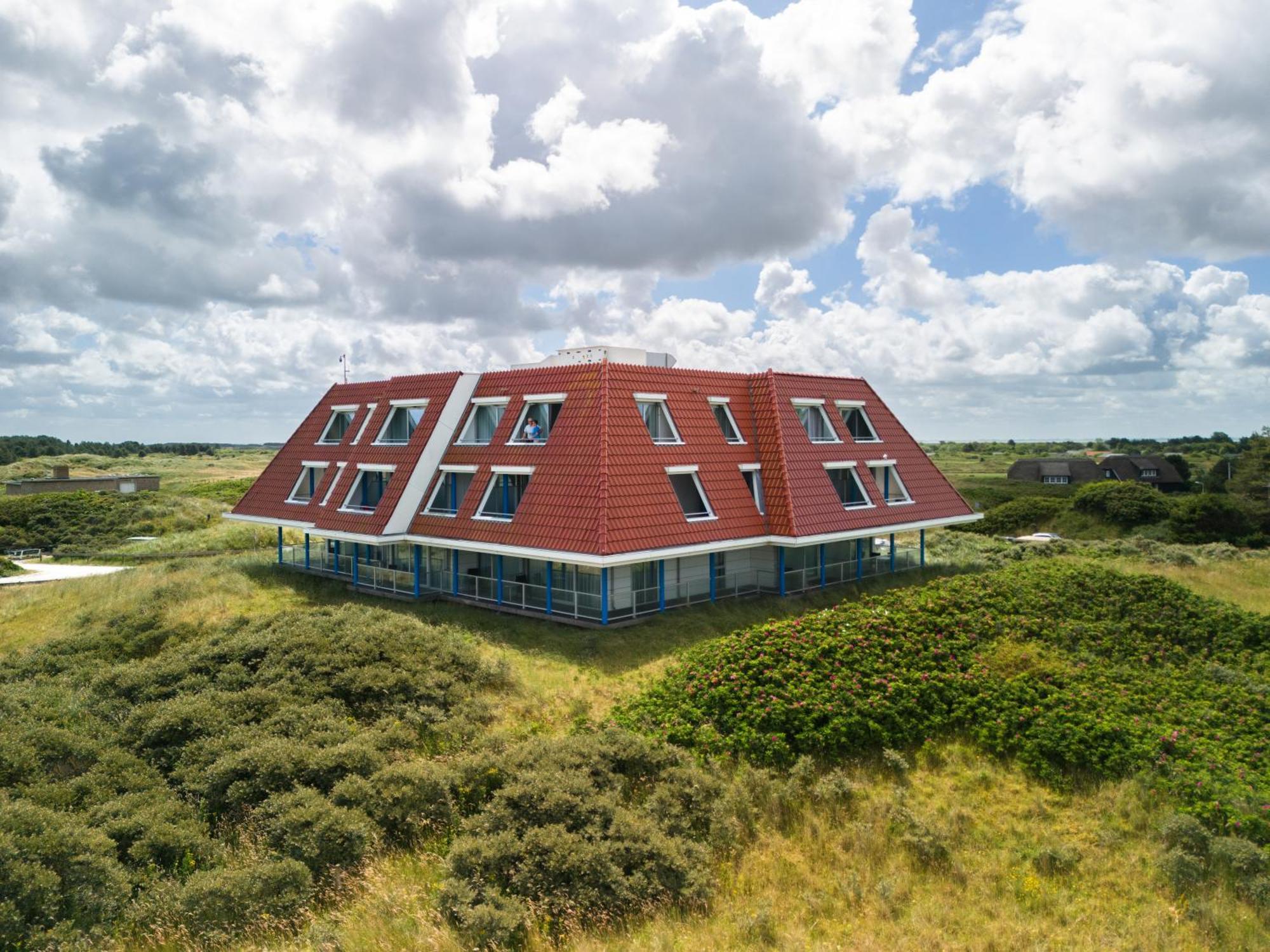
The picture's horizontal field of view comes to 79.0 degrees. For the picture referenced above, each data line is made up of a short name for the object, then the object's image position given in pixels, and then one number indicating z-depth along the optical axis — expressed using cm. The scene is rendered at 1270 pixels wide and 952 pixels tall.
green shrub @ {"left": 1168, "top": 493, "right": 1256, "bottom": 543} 6262
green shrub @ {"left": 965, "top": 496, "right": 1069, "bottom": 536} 7288
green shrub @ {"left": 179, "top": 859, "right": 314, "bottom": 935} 1004
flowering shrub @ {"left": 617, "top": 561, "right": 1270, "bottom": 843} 1462
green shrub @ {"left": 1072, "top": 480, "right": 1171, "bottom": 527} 6731
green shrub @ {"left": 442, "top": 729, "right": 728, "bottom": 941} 1047
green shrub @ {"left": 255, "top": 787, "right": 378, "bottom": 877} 1132
